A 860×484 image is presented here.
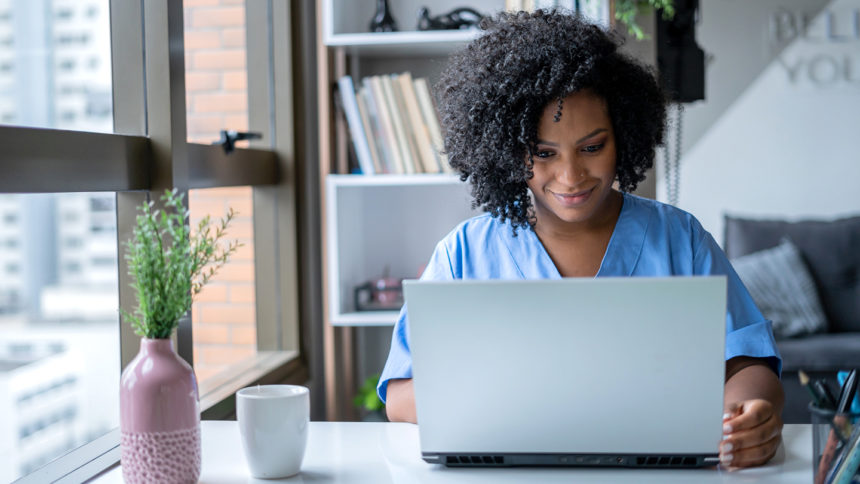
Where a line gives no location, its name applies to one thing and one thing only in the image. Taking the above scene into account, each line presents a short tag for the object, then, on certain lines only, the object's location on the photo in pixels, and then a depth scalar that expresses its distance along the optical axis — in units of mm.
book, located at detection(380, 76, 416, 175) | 2453
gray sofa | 3562
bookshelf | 2441
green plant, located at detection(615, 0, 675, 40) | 2324
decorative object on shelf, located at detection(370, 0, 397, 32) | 2543
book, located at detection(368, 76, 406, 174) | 2459
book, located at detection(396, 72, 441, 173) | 2453
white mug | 1022
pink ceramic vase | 960
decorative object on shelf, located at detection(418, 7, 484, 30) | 2475
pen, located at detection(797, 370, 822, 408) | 883
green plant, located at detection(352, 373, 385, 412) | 2562
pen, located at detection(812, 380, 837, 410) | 886
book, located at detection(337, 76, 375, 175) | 2471
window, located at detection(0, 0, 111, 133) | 1323
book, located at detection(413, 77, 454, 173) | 2443
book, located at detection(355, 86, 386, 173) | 2482
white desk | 1004
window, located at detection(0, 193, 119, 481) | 1312
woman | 1371
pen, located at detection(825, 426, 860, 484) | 829
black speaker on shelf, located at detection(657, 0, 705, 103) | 2445
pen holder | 843
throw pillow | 3402
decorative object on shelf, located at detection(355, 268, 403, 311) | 2561
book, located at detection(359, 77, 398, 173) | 2479
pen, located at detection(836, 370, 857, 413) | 878
